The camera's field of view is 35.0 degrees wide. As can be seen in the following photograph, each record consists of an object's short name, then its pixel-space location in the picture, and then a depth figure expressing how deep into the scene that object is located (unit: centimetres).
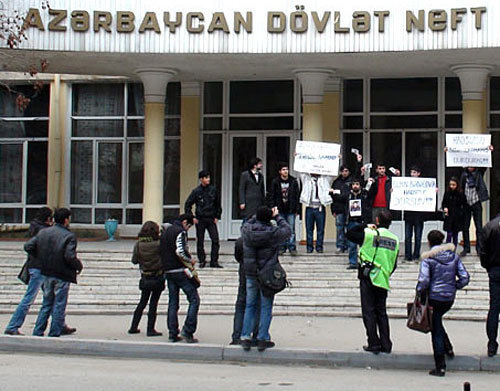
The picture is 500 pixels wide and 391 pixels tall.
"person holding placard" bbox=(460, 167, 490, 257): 1504
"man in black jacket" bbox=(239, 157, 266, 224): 1520
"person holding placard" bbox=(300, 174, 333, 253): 1569
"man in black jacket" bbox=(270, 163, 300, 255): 1522
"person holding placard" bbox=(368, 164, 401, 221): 1537
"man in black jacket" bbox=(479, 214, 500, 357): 971
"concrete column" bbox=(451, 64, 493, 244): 1739
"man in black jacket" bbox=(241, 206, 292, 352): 986
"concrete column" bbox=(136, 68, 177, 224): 1822
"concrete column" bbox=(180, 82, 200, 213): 2038
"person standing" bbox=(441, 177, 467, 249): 1476
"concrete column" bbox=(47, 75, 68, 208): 2131
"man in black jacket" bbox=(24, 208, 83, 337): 1068
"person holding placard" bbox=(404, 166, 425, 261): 1501
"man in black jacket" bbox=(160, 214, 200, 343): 1062
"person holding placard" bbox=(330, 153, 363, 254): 1533
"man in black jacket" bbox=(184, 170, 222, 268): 1491
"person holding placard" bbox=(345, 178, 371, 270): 1488
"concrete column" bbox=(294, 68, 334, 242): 1797
